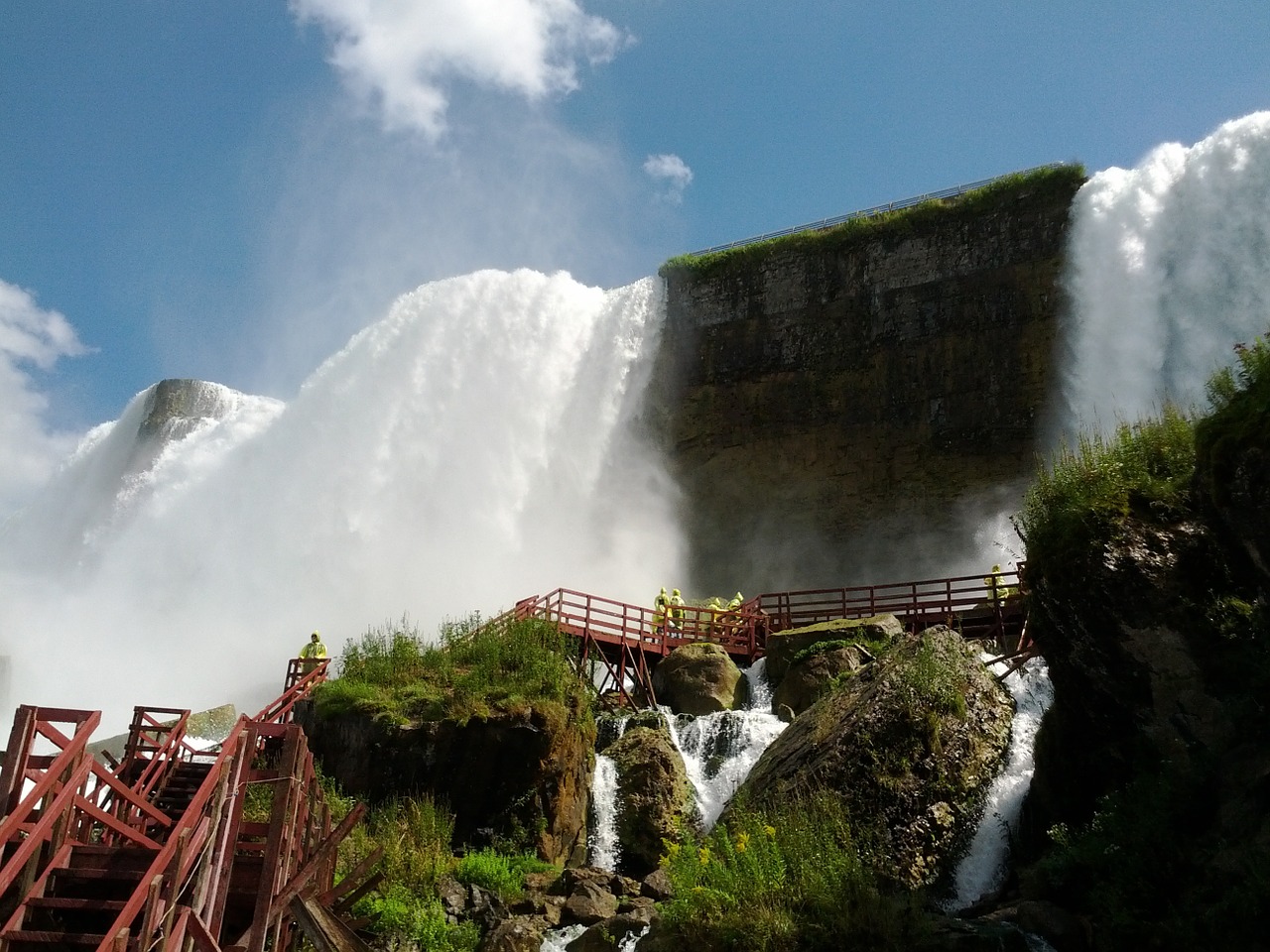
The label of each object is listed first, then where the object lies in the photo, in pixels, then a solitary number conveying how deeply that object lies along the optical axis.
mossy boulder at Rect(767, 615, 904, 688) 17.61
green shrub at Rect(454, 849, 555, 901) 12.41
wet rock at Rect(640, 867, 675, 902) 11.70
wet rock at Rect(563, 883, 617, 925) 11.48
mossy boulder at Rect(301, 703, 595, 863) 13.85
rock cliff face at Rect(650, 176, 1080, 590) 30.56
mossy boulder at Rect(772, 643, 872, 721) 16.58
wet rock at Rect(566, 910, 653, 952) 10.18
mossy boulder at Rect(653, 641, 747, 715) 18.42
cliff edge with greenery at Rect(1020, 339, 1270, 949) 7.38
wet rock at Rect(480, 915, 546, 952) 10.75
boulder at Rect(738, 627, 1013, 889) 10.05
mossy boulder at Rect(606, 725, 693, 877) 14.15
